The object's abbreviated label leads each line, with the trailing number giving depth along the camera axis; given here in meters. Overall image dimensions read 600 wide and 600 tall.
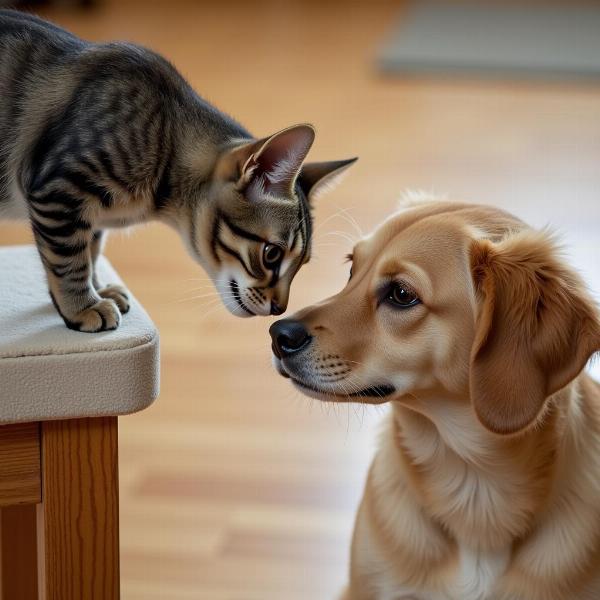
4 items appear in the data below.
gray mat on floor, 5.34
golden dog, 1.77
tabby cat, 1.80
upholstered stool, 1.72
